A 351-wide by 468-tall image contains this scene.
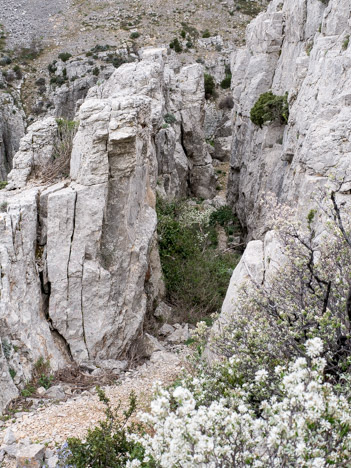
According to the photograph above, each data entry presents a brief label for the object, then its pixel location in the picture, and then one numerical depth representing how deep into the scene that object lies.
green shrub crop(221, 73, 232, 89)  47.53
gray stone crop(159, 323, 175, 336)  15.12
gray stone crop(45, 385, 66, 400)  10.00
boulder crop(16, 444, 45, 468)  7.34
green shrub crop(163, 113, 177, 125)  26.62
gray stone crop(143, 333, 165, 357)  13.43
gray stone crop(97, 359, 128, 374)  11.73
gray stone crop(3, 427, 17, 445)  8.14
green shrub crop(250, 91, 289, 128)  20.12
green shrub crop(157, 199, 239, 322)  17.19
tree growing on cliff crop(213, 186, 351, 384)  5.92
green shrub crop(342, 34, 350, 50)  14.58
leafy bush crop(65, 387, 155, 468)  6.41
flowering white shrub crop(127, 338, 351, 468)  3.99
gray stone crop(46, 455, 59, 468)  7.50
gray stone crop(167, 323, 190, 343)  14.68
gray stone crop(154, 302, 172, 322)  15.84
